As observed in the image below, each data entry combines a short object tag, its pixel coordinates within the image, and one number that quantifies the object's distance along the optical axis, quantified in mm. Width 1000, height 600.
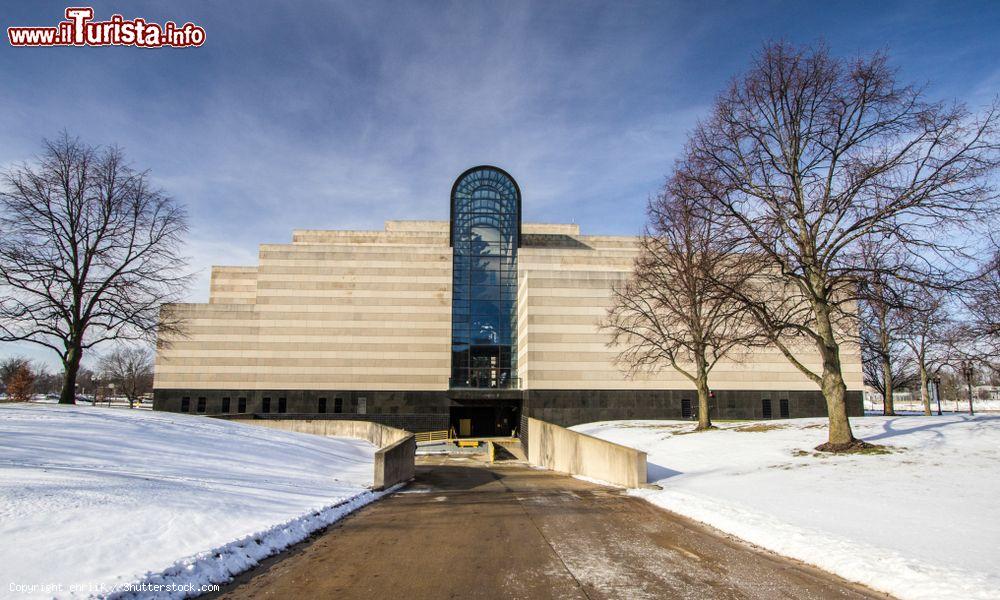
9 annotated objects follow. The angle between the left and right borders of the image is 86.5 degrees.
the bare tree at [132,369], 85175
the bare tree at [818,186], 14758
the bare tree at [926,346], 30747
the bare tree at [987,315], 15394
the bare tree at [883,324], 15016
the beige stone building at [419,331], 44500
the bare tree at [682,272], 21219
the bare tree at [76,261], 22859
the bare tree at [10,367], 82269
